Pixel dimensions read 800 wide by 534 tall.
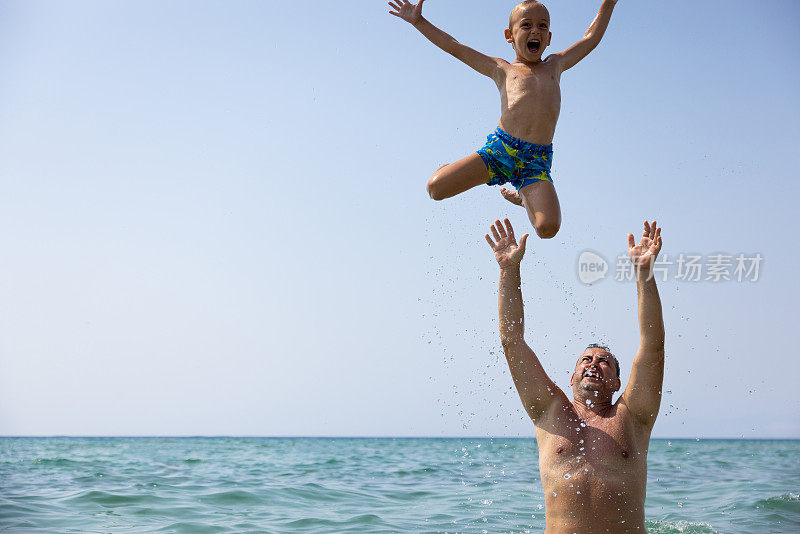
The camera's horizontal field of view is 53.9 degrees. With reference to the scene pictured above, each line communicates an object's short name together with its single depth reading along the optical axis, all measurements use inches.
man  190.1
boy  203.8
